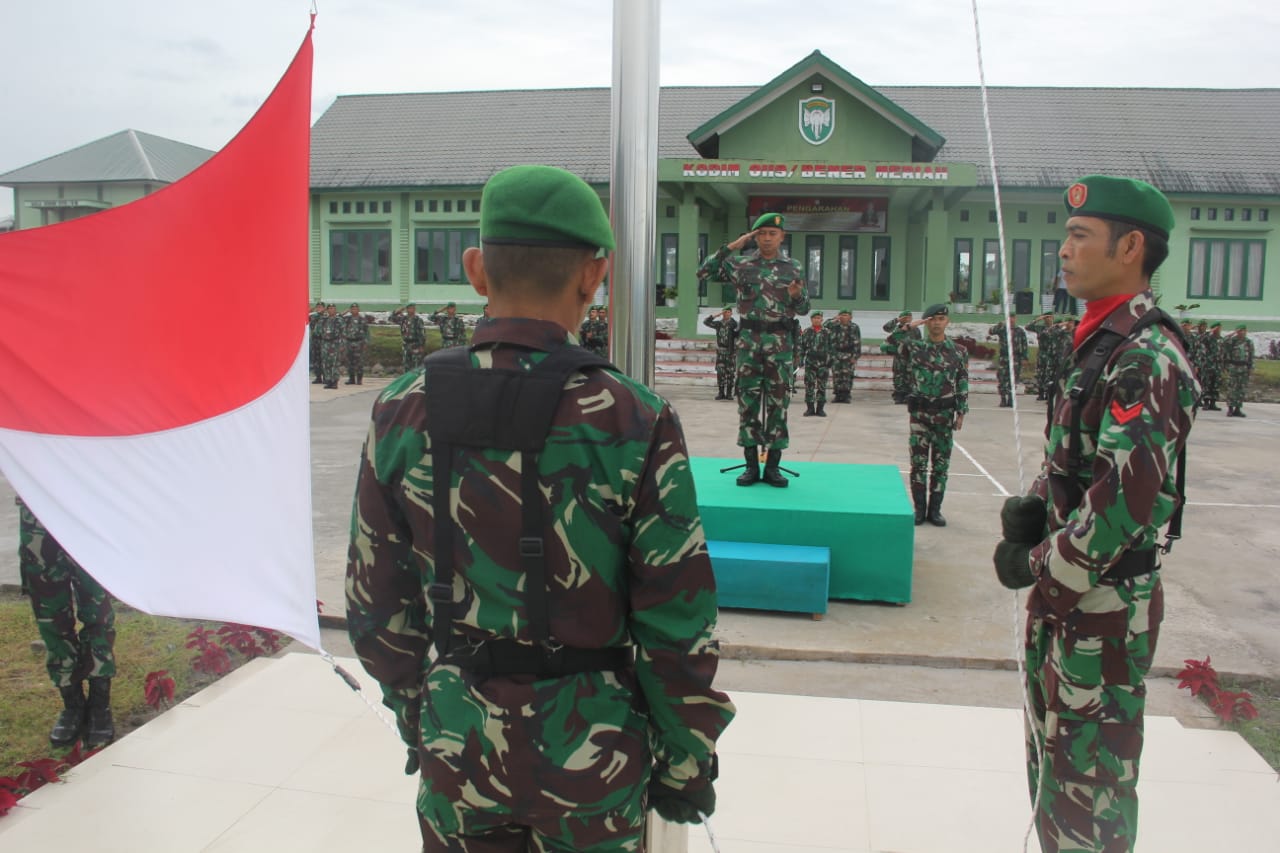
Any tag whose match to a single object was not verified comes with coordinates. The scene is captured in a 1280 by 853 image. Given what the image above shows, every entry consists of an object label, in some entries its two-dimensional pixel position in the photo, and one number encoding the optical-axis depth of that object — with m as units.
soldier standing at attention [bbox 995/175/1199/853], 2.16
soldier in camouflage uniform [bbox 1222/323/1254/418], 19.34
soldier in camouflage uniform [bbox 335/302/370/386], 23.28
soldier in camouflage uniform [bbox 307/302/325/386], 23.25
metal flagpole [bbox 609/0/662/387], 2.19
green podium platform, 5.96
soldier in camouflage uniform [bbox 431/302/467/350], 22.53
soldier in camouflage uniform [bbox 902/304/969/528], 8.27
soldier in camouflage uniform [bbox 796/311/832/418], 17.97
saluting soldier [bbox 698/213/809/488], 6.39
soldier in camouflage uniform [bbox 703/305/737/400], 20.00
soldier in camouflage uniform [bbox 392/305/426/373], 22.52
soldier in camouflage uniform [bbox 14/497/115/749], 3.96
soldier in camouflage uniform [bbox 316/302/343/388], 22.53
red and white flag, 2.54
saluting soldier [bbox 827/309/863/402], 20.30
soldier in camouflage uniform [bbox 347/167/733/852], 1.55
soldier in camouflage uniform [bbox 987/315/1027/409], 19.65
